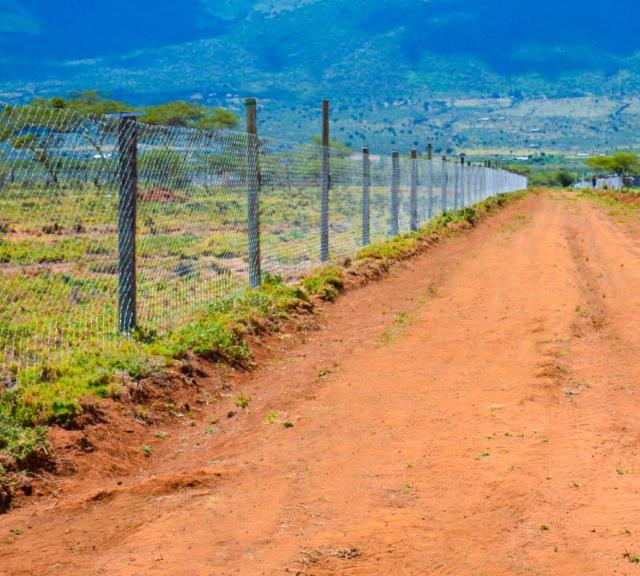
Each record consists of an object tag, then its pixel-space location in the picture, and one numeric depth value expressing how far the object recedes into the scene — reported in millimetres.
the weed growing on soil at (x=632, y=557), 10094
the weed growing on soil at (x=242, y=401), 17187
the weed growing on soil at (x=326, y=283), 27467
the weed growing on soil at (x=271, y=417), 15984
